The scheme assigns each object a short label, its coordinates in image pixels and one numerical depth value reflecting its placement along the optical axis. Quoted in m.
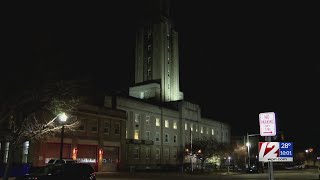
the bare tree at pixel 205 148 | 86.44
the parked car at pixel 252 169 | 69.81
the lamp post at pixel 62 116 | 31.33
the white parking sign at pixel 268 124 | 11.24
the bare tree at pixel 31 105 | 26.50
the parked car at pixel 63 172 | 21.69
